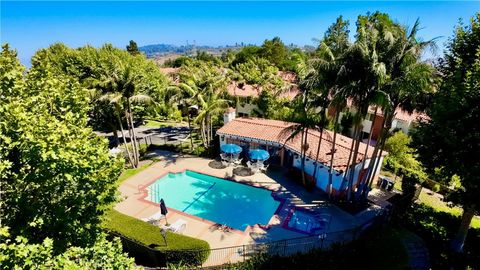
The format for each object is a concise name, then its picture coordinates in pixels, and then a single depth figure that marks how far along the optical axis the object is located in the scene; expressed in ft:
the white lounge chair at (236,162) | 97.53
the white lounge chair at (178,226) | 62.54
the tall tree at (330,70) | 58.54
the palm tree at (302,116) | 69.05
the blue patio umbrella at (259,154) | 88.01
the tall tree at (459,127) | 46.32
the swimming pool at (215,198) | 73.46
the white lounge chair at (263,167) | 92.94
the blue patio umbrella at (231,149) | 92.89
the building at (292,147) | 78.18
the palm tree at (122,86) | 83.15
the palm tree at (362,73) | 54.85
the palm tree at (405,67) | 53.93
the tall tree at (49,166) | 28.27
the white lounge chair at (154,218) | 66.13
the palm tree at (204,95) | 97.71
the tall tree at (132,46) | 399.24
